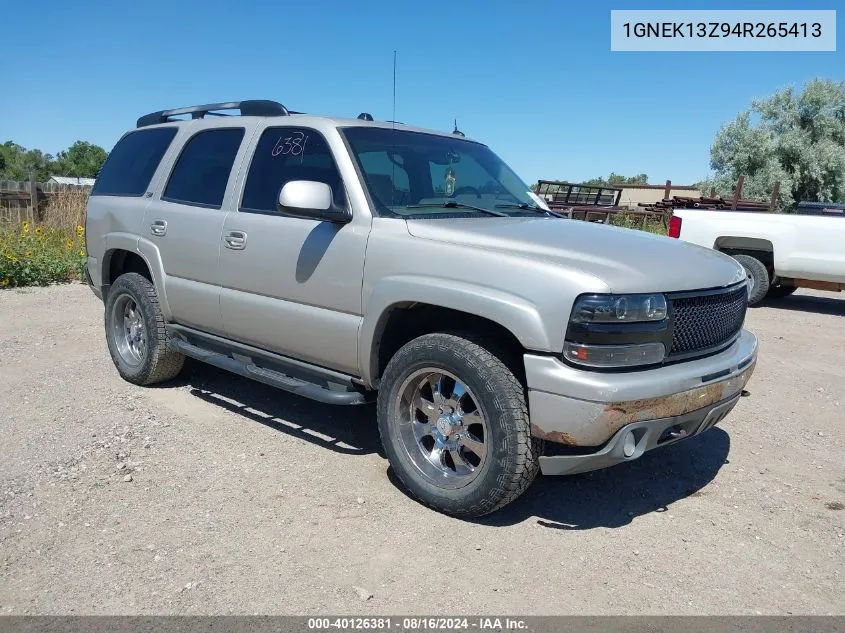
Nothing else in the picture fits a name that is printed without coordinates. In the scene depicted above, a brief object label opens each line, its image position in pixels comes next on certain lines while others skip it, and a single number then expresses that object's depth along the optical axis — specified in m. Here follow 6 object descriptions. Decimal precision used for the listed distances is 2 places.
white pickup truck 9.80
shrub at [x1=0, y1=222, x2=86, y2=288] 10.33
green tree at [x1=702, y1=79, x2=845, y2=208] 32.31
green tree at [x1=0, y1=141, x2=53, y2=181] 96.25
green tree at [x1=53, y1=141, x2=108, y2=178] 110.29
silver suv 3.17
